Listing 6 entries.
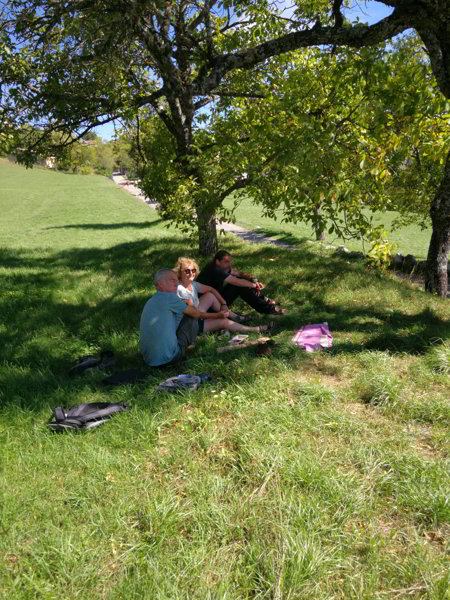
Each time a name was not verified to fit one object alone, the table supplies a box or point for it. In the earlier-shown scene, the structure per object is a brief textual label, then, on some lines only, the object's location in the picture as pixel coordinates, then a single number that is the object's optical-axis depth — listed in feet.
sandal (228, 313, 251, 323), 19.64
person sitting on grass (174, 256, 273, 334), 17.33
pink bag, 15.69
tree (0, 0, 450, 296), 21.08
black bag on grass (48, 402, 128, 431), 11.07
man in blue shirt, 14.75
